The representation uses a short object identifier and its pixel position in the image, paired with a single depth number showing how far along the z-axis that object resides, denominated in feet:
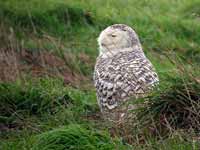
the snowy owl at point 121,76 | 45.01
